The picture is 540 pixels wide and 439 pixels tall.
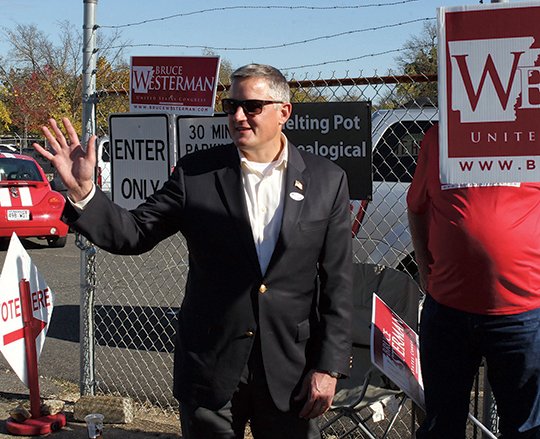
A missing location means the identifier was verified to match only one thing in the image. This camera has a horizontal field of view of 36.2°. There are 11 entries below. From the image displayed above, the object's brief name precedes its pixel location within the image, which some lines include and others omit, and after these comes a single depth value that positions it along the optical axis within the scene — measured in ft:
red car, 42.04
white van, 21.15
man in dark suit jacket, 9.57
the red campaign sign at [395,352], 10.68
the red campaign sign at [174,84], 16.08
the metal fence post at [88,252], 17.15
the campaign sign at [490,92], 9.48
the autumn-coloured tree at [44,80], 121.60
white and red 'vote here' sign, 15.72
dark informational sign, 14.80
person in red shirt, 9.68
